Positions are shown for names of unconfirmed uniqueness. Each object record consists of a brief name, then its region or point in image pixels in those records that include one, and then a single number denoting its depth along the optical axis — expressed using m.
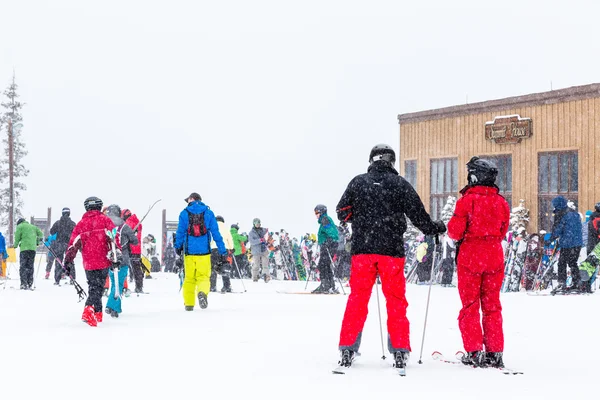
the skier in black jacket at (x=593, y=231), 16.47
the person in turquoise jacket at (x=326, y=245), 16.42
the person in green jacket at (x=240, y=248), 24.53
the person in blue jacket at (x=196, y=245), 12.30
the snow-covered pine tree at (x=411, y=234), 25.23
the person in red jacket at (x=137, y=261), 16.59
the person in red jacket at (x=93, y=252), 10.28
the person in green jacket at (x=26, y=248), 18.59
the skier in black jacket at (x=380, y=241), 6.57
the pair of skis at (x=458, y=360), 6.45
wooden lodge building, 22.83
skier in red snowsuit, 6.71
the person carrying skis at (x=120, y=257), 11.34
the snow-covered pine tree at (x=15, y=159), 54.69
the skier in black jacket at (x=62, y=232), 20.05
